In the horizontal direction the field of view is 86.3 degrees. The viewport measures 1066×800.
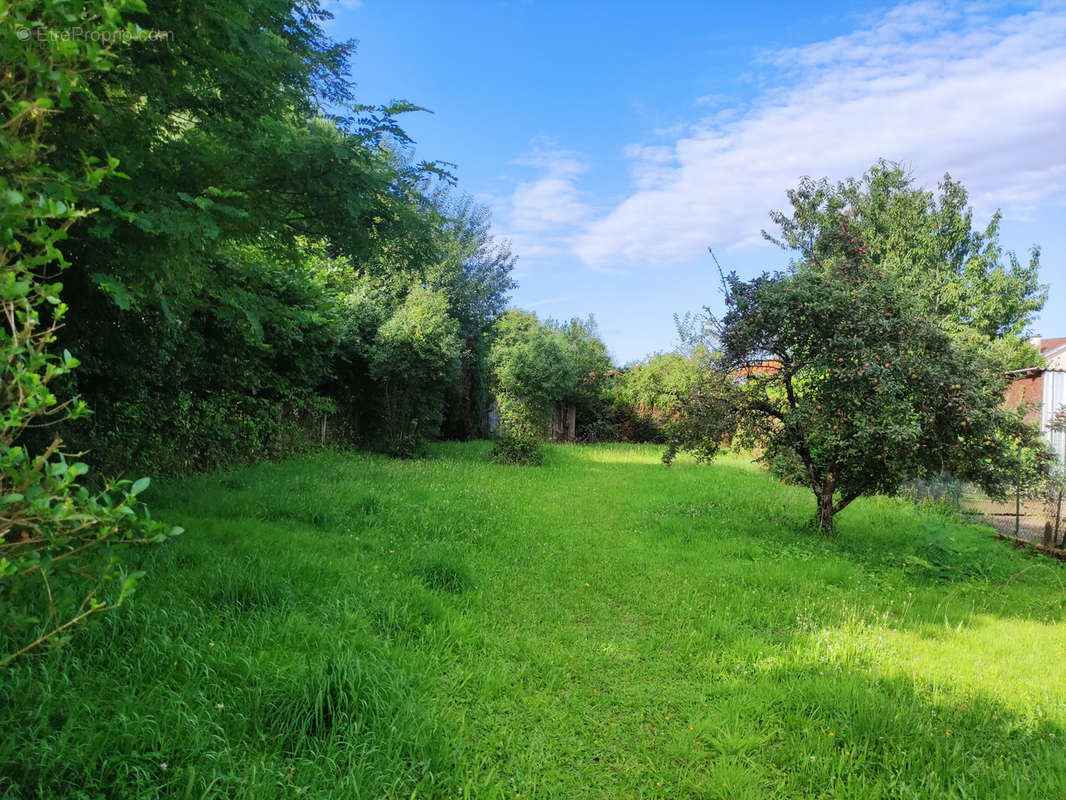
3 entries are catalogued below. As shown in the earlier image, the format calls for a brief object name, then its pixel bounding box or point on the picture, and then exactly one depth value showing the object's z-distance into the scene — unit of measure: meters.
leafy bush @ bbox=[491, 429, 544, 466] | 14.19
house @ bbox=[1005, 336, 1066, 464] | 10.86
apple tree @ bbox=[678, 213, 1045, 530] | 6.96
